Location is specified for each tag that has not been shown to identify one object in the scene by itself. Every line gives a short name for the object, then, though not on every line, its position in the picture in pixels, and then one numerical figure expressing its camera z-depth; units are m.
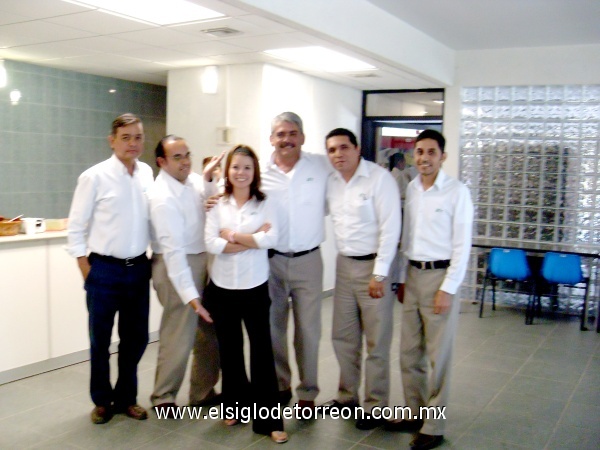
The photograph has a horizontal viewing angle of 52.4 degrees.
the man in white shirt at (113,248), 3.34
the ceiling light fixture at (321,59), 5.21
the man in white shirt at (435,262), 3.19
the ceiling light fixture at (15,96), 6.21
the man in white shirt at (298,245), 3.49
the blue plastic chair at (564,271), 5.95
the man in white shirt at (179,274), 3.34
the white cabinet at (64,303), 4.32
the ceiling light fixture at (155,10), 3.82
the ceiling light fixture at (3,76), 6.05
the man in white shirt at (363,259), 3.34
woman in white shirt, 3.22
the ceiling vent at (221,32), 4.38
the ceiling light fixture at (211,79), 5.99
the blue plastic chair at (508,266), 6.19
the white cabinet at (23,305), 4.04
